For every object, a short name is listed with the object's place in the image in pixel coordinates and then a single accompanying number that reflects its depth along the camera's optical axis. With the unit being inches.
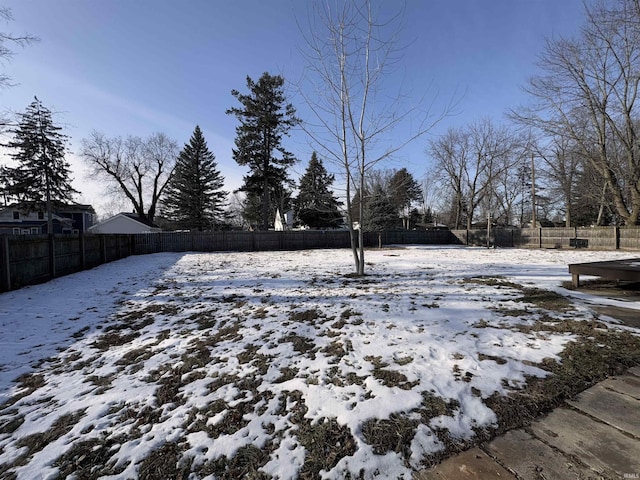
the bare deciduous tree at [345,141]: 277.6
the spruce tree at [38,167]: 892.0
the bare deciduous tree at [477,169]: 989.2
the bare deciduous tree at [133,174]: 1131.9
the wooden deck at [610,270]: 186.0
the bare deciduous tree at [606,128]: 535.8
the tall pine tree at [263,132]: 868.6
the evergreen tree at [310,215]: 1245.8
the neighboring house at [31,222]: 1078.5
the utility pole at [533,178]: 897.5
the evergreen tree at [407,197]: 1398.9
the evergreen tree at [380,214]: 849.5
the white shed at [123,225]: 1175.0
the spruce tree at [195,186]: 1198.9
